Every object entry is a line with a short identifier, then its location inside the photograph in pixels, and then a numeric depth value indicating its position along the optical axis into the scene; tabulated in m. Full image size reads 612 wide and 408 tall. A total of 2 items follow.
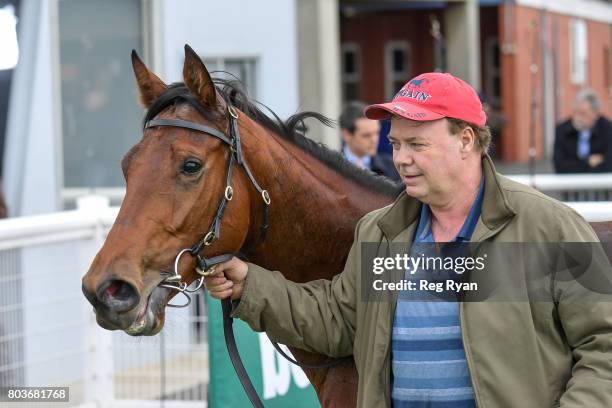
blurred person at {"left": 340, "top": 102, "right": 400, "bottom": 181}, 7.05
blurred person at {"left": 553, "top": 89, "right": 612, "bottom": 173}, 9.16
